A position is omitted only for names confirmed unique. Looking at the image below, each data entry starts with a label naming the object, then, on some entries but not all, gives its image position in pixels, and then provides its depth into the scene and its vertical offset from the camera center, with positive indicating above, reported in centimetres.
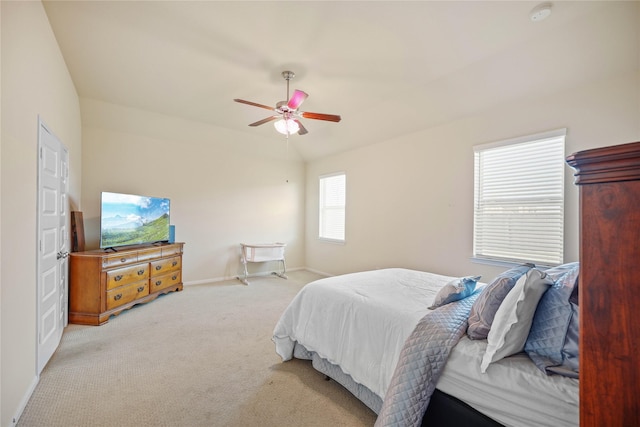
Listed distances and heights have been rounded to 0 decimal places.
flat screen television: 354 -14
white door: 219 -31
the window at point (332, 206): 568 +14
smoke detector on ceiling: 213 +162
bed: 114 -69
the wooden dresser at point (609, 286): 59 -16
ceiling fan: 287 +110
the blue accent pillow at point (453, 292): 178 -52
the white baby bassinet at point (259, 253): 520 -81
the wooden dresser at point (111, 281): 322 -91
